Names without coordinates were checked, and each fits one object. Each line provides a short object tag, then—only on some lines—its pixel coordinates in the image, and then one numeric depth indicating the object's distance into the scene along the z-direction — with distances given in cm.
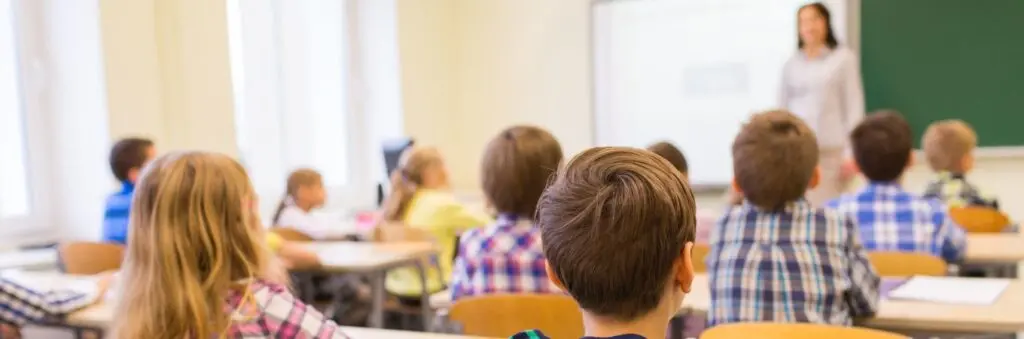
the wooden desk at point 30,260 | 354
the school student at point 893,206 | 287
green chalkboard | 470
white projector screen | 539
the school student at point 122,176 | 358
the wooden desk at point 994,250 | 296
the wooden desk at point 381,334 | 194
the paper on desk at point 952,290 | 218
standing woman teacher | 449
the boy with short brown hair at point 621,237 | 99
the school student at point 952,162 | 384
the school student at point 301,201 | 434
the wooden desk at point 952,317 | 197
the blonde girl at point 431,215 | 384
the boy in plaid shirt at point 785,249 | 205
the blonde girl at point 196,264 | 158
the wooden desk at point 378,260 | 336
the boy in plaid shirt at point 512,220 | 233
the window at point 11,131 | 401
